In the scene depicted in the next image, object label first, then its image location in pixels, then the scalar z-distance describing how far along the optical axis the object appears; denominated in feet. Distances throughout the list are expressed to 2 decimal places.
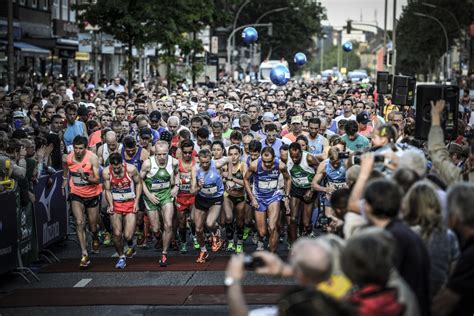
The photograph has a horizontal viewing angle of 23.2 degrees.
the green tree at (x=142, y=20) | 110.83
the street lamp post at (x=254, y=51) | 312.54
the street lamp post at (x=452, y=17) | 273.17
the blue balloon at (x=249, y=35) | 143.52
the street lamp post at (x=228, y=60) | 221.21
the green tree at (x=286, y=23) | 320.50
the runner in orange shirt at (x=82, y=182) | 49.32
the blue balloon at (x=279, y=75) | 127.34
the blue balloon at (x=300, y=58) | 157.17
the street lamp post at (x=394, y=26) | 158.24
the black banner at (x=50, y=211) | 50.24
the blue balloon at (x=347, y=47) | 191.83
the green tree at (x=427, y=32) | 286.46
